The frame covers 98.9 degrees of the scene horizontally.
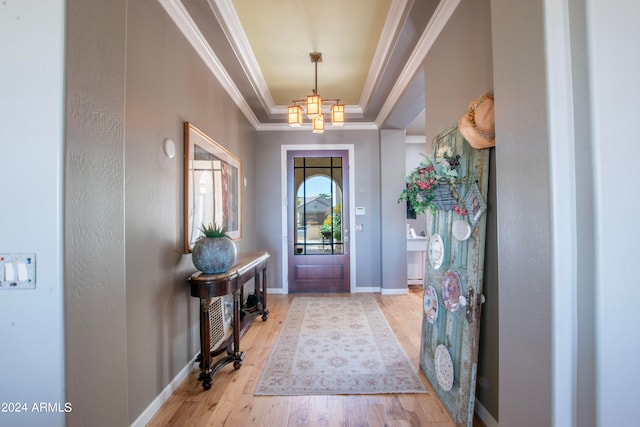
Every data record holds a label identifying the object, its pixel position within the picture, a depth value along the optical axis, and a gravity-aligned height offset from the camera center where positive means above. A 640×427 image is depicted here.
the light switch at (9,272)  0.93 -0.18
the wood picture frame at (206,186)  2.19 +0.32
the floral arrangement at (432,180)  1.67 +0.22
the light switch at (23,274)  0.93 -0.18
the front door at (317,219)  4.57 -0.03
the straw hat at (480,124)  1.38 +0.48
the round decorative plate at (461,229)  1.62 -0.08
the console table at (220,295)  2.01 -0.69
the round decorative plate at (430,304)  1.94 -0.64
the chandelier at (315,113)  2.73 +1.09
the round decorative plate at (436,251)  1.87 -0.25
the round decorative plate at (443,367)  1.72 -0.99
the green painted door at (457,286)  1.54 -0.44
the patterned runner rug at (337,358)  2.01 -1.24
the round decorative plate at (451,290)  1.68 -0.47
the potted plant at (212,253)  2.03 -0.26
